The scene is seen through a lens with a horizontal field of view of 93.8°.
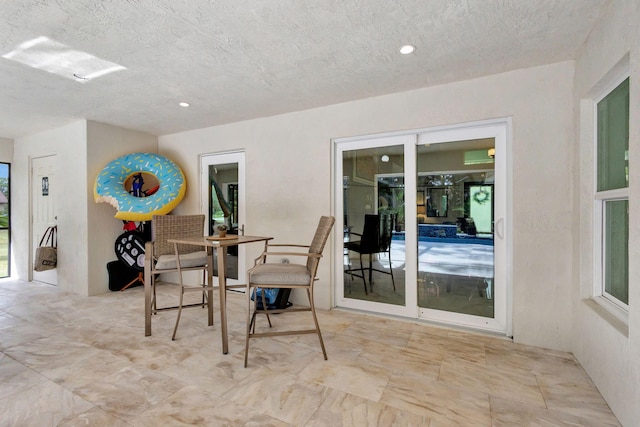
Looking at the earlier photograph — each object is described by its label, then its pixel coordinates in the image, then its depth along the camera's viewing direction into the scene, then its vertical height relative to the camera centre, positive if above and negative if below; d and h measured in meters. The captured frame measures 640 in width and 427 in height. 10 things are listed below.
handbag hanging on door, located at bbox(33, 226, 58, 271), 4.36 -0.61
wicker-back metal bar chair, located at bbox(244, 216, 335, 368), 2.36 -0.52
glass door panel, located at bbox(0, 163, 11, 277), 5.21 -0.22
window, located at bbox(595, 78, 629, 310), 1.87 +0.10
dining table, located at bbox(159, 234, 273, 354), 2.46 -0.35
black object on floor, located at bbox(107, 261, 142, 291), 4.34 -0.93
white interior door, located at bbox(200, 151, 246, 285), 4.29 +0.21
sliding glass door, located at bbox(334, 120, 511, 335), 2.87 -0.15
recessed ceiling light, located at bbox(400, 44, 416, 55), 2.26 +1.24
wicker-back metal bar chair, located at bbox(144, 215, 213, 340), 2.82 -0.40
